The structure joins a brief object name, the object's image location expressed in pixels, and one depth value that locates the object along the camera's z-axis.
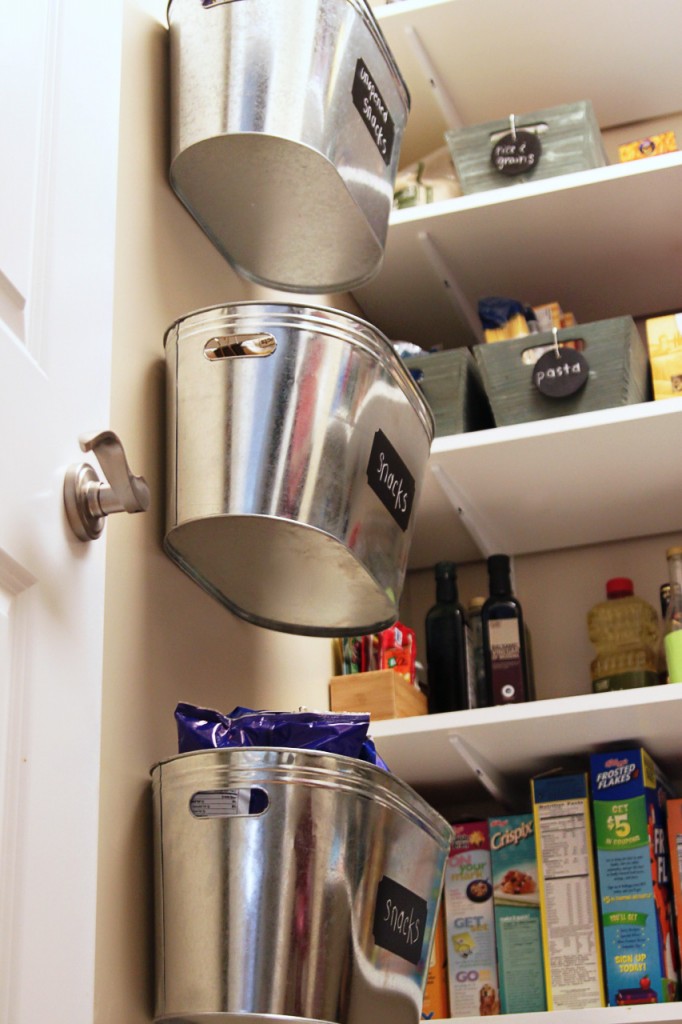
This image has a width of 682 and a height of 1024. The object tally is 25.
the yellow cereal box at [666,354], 1.78
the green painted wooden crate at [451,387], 1.83
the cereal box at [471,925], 1.67
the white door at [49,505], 0.80
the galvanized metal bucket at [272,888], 1.09
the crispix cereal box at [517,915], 1.64
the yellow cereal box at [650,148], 1.91
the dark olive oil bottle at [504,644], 1.77
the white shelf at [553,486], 1.72
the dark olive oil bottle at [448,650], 1.84
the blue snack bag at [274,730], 1.18
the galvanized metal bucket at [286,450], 1.23
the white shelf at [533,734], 1.59
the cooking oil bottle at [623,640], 1.80
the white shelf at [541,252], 1.88
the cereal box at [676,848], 1.64
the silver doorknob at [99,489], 0.92
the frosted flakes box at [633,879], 1.57
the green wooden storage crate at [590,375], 1.76
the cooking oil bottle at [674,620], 1.67
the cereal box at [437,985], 1.68
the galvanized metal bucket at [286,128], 1.38
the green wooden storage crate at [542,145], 1.90
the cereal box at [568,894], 1.60
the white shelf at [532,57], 1.98
